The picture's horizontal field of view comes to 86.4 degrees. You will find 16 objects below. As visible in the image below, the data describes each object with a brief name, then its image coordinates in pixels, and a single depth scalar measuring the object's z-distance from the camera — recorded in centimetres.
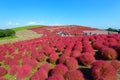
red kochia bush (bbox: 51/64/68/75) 315
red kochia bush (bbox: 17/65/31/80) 355
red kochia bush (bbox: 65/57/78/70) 360
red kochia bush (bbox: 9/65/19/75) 382
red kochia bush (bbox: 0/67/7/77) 378
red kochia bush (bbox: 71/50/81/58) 422
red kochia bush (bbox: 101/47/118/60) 390
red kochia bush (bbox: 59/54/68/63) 396
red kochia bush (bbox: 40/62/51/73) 366
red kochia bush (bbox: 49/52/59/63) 430
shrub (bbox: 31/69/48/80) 321
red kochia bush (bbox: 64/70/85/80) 283
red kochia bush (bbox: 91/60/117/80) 273
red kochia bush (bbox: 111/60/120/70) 322
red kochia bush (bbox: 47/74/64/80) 277
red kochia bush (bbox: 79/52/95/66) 372
